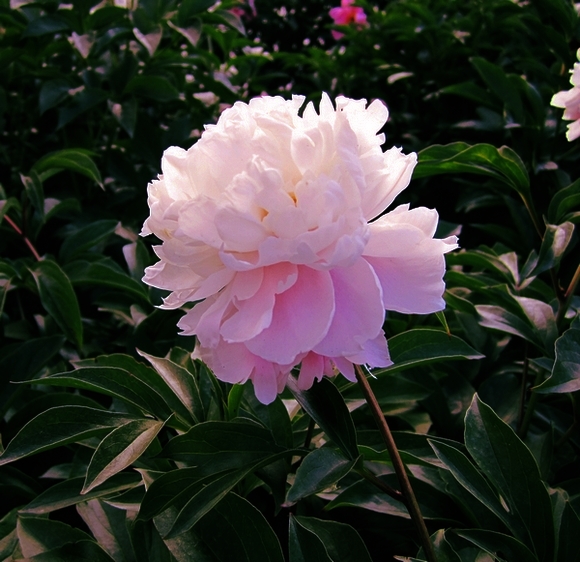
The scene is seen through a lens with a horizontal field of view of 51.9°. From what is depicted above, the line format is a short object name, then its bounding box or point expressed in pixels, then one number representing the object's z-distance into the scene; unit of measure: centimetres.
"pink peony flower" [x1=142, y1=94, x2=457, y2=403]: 48
